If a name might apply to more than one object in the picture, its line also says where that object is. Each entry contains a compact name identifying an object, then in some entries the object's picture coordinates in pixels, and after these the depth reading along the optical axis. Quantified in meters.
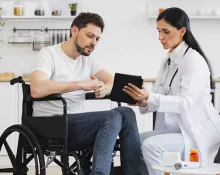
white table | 3.13
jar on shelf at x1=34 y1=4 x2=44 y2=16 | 7.00
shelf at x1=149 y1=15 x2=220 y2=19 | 6.97
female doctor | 3.70
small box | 3.31
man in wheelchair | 3.61
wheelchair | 3.61
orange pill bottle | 3.39
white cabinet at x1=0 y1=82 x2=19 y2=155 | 6.27
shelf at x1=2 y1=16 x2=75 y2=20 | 6.96
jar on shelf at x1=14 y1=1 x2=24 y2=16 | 6.97
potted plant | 6.97
